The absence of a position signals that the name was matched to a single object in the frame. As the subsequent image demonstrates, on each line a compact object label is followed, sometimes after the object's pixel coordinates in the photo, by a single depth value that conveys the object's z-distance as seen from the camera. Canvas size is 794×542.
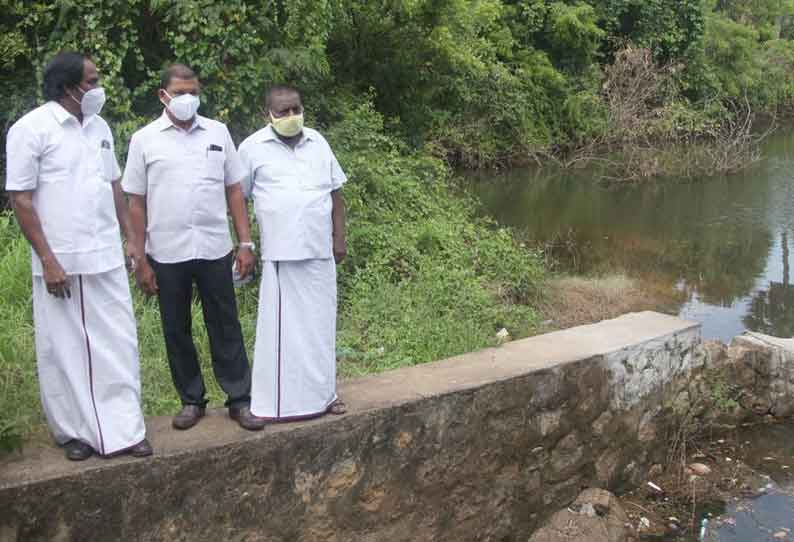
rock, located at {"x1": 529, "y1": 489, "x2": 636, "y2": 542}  5.02
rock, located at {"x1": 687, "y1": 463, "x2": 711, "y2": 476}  5.96
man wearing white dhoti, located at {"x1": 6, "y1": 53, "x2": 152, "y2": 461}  3.23
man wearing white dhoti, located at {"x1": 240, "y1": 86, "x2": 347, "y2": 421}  3.76
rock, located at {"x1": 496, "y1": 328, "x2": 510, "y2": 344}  7.33
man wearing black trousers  3.61
